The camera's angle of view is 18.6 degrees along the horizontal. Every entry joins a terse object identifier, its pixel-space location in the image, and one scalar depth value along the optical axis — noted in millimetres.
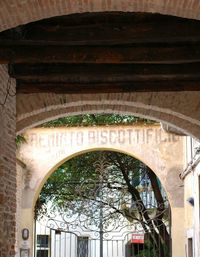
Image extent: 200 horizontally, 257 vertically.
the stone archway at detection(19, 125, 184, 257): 16625
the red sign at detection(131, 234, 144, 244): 18834
